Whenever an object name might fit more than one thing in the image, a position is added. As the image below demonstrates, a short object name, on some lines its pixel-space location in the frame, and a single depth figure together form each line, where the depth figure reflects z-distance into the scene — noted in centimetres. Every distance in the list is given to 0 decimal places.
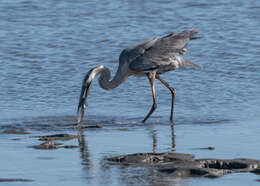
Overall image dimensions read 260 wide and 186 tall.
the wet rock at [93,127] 2114
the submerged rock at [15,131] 2009
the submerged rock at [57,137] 1886
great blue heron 2394
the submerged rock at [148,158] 1602
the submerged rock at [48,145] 1762
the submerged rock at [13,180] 1434
